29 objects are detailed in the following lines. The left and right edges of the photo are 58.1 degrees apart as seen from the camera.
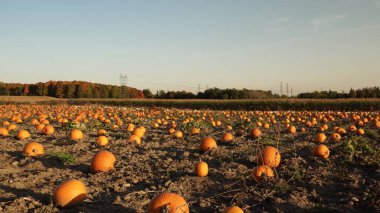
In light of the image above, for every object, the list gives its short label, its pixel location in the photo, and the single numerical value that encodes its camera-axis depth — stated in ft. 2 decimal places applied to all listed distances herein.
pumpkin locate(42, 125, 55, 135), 35.88
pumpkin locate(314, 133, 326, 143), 29.48
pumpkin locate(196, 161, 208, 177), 19.26
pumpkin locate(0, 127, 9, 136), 34.83
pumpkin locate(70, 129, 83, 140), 31.42
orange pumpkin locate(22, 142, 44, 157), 24.52
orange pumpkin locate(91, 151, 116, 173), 20.52
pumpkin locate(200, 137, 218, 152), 25.53
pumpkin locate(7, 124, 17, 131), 37.69
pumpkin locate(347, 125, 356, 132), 35.67
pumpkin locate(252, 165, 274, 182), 17.17
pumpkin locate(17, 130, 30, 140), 32.86
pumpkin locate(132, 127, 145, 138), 32.94
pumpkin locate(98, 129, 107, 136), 34.53
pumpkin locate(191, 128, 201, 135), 35.28
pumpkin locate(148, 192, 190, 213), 12.65
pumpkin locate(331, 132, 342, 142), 29.52
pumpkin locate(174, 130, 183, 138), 33.65
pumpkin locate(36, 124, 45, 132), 38.50
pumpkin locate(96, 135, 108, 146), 28.88
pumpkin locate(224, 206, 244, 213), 12.31
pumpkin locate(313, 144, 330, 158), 22.44
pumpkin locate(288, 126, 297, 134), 37.93
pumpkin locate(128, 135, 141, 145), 30.17
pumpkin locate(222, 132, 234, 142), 29.94
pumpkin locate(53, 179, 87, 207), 15.05
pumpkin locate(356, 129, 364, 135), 34.58
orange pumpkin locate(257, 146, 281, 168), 19.89
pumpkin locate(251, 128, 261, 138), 32.71
